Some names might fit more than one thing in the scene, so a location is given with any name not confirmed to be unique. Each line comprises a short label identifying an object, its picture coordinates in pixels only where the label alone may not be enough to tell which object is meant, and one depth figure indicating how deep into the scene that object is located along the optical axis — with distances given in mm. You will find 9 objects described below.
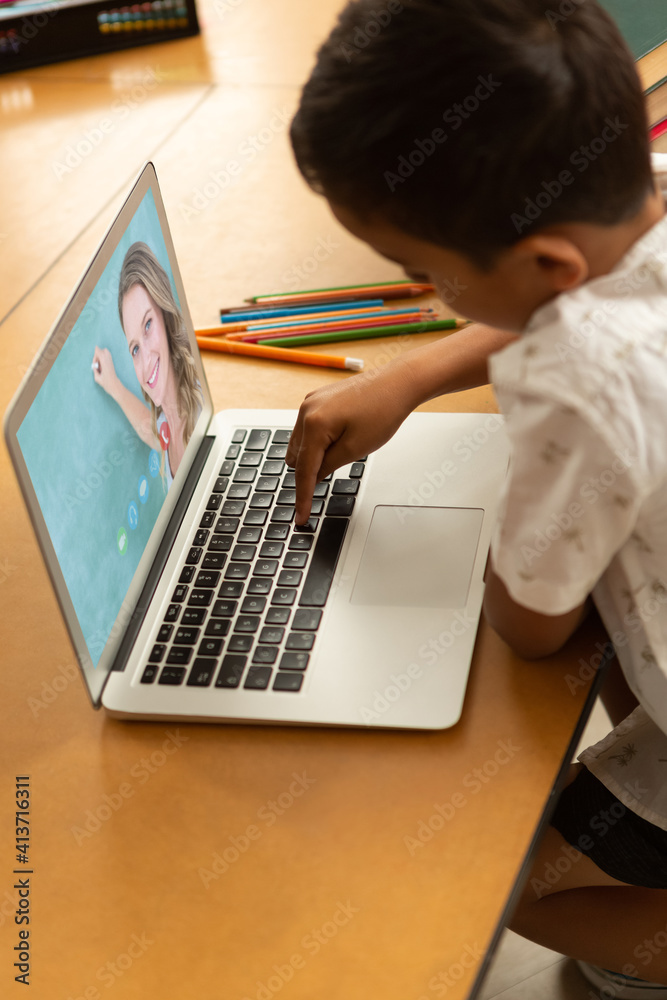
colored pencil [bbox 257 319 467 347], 1938
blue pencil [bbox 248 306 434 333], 1955
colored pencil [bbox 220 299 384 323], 1978
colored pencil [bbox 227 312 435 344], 1948
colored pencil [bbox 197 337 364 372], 1908
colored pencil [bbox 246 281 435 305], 1977
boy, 1477
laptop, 1614
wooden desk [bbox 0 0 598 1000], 1523
